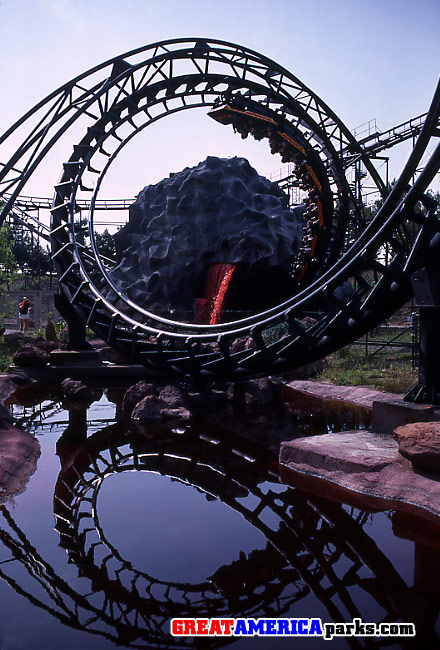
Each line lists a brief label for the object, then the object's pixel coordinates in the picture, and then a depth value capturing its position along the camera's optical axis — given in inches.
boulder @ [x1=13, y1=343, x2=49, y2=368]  514.7
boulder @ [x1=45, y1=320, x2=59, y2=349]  647.8
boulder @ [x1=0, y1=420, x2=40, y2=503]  209.0
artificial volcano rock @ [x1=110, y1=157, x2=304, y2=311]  1094.4
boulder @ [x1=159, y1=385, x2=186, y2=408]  360.2
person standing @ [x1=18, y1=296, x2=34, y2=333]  785.3
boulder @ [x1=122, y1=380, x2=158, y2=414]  378.6
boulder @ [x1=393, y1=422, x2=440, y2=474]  196.2
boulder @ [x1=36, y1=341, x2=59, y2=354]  591.2
